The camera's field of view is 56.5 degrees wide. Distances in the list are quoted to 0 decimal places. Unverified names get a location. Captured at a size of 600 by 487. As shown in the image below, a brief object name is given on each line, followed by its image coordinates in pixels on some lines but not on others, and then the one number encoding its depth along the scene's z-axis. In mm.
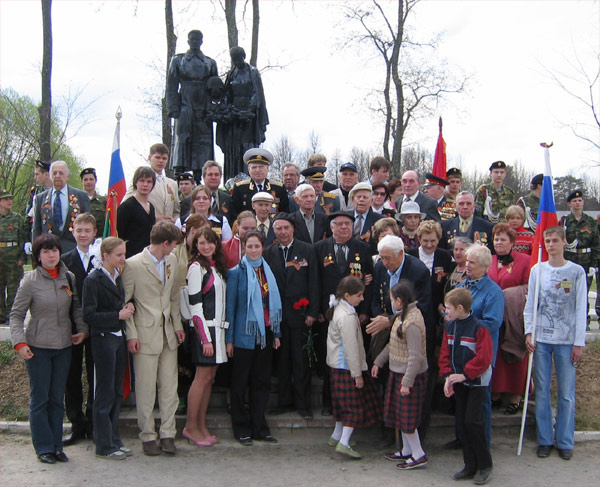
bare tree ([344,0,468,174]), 25019
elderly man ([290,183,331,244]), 6262
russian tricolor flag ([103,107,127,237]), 5934
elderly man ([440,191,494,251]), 6383
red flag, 10959
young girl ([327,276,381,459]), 5113
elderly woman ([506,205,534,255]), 6428
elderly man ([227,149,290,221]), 7055
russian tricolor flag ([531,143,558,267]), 5602
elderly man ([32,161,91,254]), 7082
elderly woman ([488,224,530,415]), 5635
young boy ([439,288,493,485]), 4641
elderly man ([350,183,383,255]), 6336
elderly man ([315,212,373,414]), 5681
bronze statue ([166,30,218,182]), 8898
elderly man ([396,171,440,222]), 7227
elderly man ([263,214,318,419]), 5641
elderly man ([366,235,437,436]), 5164
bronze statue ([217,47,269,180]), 8945
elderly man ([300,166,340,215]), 7168
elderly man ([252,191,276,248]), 6121
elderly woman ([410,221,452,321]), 5695
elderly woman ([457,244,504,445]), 4883
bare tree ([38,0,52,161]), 16234
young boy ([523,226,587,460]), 5180
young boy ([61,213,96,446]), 5309
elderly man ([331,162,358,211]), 7203
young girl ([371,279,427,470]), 4812
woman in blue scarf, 5344
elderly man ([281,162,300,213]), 7941
